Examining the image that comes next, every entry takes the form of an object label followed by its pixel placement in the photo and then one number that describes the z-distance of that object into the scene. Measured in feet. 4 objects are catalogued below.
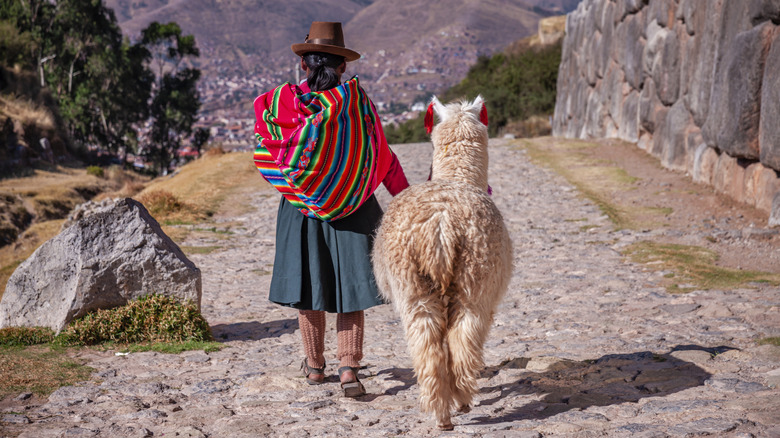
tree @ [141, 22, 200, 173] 155.53
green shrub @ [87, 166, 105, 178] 107.76
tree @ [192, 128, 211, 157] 166.09
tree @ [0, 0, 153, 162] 141.38
